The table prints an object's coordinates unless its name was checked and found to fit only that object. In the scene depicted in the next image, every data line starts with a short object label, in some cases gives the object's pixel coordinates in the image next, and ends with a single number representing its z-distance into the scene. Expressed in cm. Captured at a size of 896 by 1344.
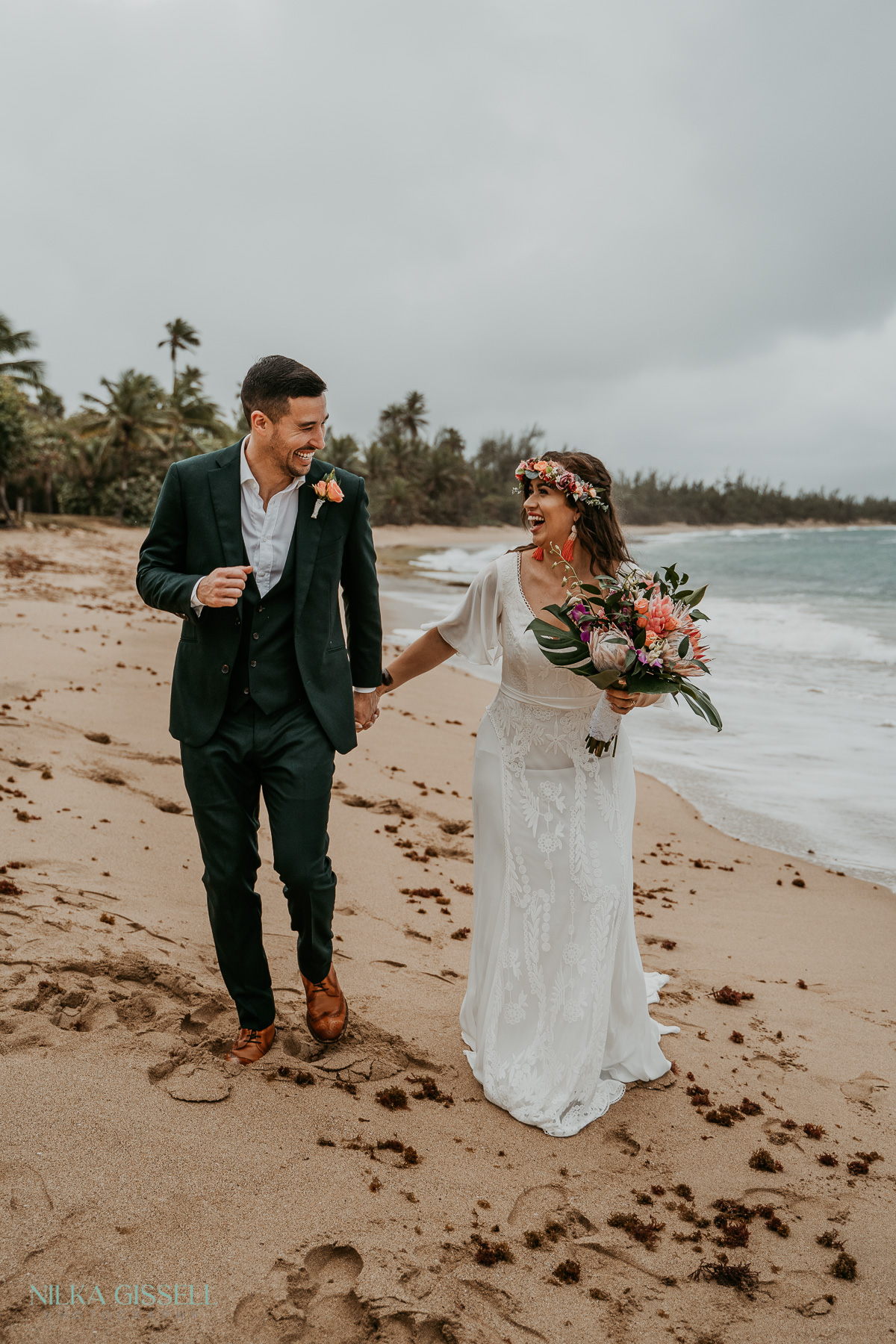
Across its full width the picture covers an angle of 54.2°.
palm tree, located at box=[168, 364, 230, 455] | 3900
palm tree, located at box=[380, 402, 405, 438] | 6950
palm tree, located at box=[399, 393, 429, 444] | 6925
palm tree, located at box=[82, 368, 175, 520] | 3428
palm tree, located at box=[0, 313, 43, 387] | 3189
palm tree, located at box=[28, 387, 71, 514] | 3177
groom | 296
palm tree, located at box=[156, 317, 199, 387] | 4891
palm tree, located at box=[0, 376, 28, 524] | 2833
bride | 312
